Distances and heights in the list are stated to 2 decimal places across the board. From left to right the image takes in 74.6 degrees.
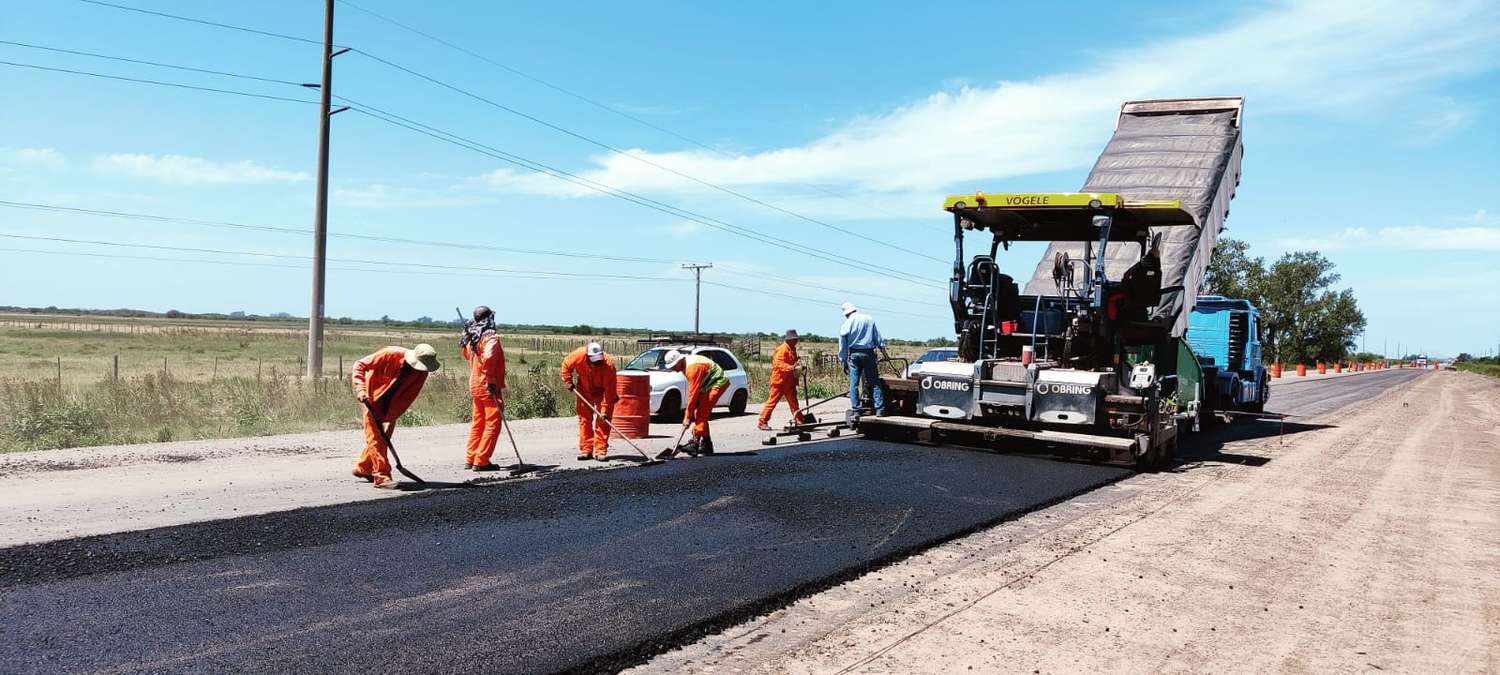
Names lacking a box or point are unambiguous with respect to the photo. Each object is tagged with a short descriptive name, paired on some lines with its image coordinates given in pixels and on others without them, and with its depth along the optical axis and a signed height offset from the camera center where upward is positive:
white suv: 15.39 -0.74
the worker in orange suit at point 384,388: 8.49 -0.55
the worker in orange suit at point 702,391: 11.12 -0.60
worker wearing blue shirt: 13.25 -0.05
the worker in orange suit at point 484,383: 9.45 -0.51
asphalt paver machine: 11.09 +0.22
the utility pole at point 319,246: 18.84 +1.48
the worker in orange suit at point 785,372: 13.70 -0.43
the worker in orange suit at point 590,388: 10.74 -0.60
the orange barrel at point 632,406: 12.14 -0.88
